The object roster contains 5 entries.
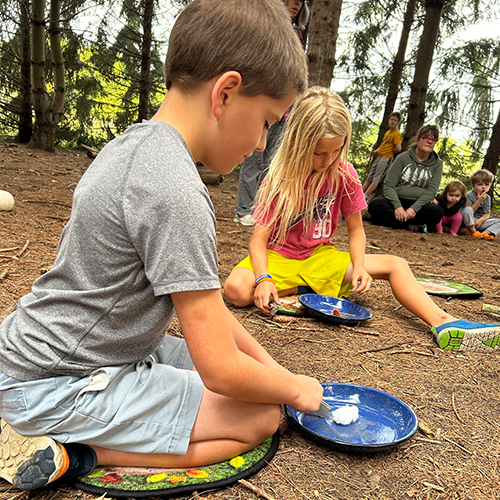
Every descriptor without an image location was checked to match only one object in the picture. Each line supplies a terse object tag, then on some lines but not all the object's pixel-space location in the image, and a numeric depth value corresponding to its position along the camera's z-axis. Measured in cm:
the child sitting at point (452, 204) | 654
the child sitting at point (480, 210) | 670
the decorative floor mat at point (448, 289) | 339
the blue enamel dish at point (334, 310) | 262
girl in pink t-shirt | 259
